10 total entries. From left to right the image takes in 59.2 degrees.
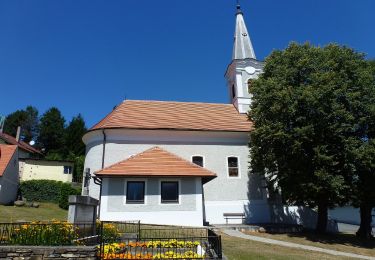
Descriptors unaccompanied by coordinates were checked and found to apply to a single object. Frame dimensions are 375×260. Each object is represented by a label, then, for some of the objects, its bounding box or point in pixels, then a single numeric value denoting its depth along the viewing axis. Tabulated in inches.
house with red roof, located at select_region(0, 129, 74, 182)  1519.4
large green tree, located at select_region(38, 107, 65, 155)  2571.4
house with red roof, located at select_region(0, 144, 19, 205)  1148.5
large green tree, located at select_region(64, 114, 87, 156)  2415.1
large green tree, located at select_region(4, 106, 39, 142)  2677.2
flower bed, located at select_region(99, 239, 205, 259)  375.9
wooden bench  925.8
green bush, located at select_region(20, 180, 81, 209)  1291.8
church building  797.2
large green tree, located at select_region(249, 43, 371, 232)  722.8
